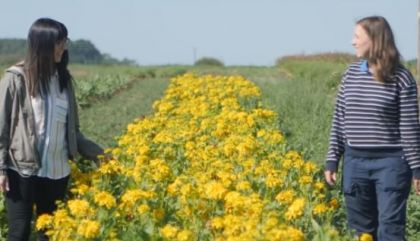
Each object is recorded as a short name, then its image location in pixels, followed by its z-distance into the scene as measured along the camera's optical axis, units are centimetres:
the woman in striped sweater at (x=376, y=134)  885
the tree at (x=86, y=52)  17441
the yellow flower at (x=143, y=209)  856
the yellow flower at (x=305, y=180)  1048
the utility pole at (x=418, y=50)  3855
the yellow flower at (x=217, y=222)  772
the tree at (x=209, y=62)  12572
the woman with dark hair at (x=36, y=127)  900
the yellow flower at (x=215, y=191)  854
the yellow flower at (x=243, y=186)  899
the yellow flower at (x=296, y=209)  794
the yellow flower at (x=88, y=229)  750
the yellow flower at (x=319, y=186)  1034
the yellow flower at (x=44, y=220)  809
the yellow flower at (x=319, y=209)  906
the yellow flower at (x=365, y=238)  752
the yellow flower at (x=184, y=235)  748
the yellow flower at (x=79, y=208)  794
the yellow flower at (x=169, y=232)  762
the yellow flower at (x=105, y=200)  834
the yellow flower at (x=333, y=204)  1058
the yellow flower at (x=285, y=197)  902
